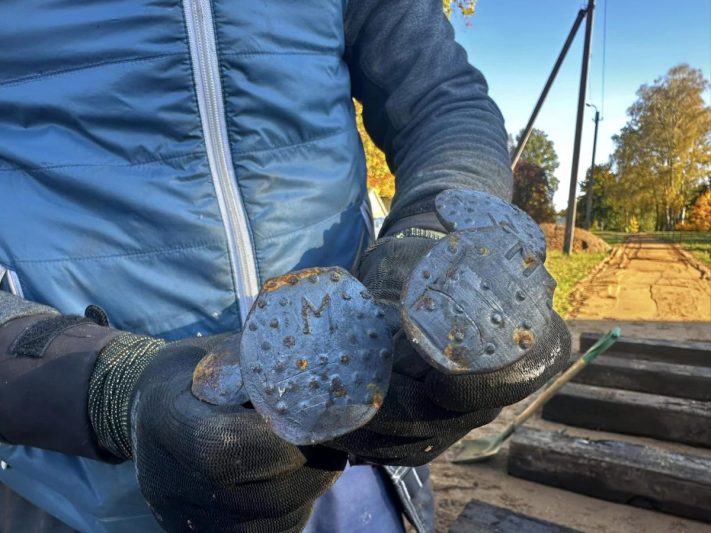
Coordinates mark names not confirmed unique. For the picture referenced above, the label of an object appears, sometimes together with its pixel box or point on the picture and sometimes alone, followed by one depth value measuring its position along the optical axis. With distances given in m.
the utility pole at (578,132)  13.41
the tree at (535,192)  29.23
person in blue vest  0.85
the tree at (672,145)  34.12
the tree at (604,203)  38.22
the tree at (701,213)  32.81
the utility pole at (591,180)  27.97
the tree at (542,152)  48.50
